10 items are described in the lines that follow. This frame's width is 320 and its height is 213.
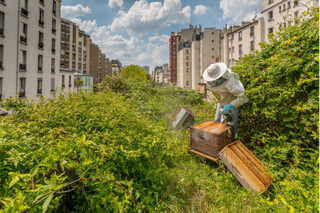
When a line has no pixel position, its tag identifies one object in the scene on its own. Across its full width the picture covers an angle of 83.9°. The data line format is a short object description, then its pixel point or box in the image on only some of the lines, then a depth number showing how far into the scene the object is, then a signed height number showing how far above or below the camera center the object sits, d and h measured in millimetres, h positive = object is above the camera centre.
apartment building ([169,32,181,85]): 72250 +23404
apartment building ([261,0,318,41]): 20266 +12377
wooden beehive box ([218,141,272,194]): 2441 -851
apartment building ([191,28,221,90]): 39875 +14065
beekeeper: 3107 +394
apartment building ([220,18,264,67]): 24452 +11080
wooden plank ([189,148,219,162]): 2974 -813
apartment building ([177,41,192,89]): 50125 +12933
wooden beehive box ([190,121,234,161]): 3008 -509
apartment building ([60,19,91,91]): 41156 +15481
